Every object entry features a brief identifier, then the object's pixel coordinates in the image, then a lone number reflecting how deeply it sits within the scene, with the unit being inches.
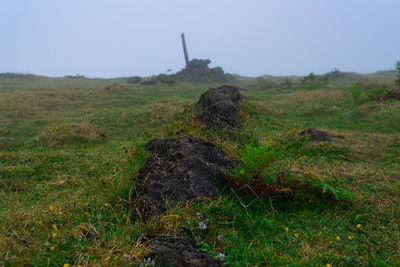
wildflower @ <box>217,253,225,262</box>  81.3
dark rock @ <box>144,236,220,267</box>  77.7
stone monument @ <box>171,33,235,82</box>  1053.1
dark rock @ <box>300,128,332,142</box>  219.9
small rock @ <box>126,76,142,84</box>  949.2
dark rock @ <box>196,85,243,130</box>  249.0
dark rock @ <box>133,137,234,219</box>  109.2
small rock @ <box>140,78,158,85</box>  787.2
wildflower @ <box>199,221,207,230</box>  92.6
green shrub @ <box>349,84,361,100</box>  409.7
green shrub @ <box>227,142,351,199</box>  117.5
